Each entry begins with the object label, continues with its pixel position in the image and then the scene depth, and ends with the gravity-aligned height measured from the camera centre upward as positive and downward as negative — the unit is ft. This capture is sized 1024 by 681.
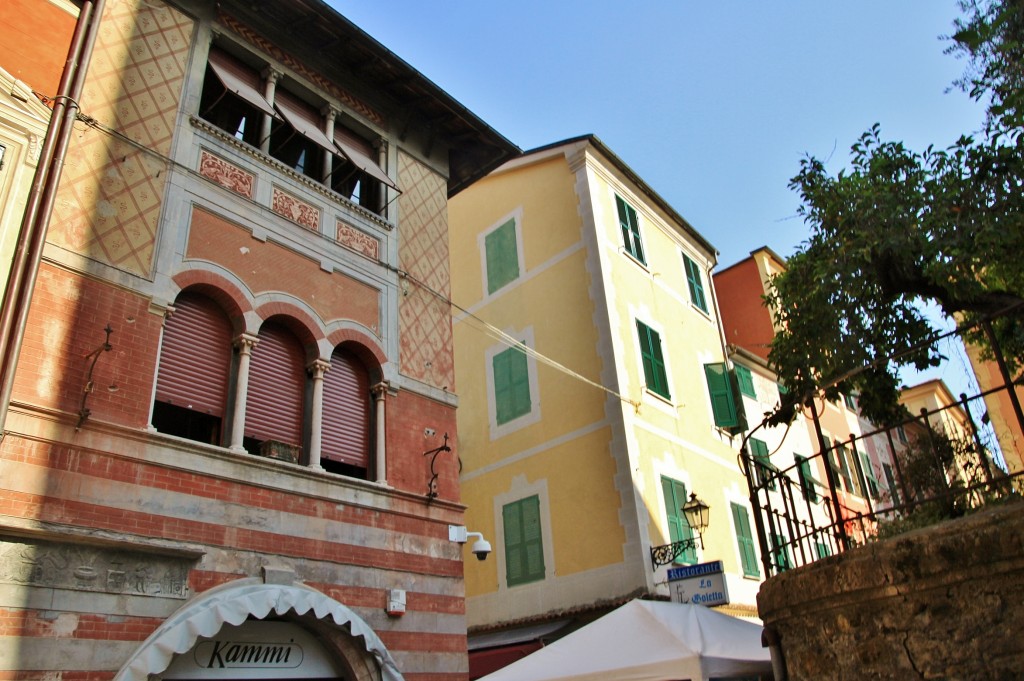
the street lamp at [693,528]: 41.50 +8.94
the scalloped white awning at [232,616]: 20.57 +3.35
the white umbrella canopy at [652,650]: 21.30 +1.64
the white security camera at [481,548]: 30.89 +6.37
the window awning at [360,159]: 34.88 +23.68
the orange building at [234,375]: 21.24 +11.71
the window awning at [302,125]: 32.40 +23.50
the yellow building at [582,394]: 44.32 +18.95
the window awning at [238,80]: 30.55 +24.45
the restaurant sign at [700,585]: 35.60 +5.26
